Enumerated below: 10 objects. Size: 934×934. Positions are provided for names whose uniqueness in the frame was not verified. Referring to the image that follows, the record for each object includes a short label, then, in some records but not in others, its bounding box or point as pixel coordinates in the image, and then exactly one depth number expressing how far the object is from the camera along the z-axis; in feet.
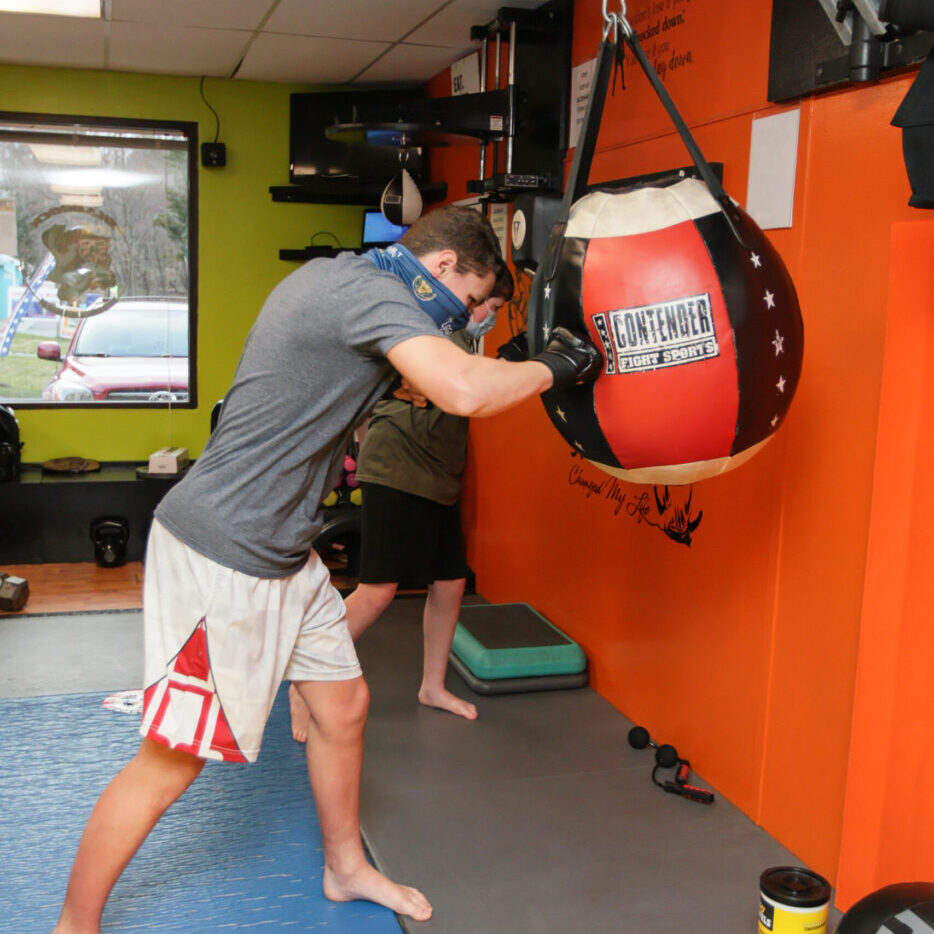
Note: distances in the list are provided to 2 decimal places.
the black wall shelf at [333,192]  18.52
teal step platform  11.72
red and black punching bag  5.93
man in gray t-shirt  6.46
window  18.45
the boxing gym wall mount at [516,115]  12.59
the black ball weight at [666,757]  9.67
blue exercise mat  7.30
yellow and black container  6.49
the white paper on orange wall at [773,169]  8.21
